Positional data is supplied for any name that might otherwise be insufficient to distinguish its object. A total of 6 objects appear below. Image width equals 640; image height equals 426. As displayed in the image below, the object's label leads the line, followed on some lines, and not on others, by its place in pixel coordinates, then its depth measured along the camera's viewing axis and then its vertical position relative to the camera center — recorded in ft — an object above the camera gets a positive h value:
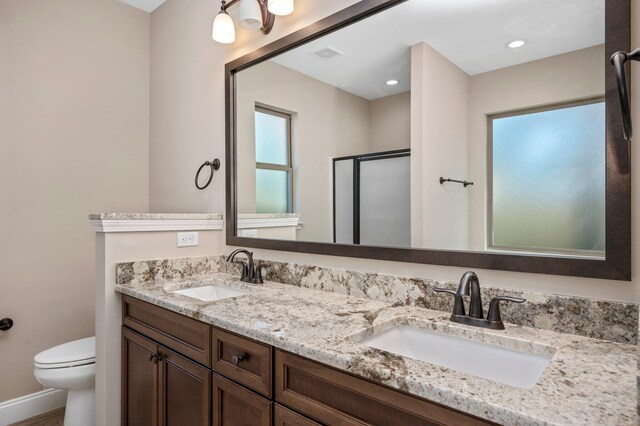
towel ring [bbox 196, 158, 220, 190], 7.51 +0.96
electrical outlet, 6.90 -0.49
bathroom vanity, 2.35 -1.23
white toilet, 6.37 -2.84
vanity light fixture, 5.69 +3.31
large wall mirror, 3.39 +0.91
